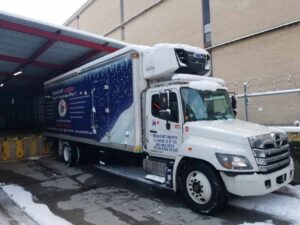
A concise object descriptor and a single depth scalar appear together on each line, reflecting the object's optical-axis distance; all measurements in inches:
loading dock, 302.1
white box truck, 163.6
